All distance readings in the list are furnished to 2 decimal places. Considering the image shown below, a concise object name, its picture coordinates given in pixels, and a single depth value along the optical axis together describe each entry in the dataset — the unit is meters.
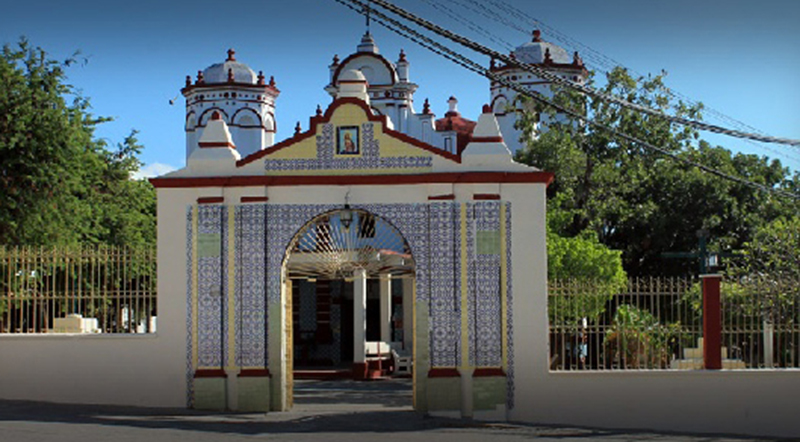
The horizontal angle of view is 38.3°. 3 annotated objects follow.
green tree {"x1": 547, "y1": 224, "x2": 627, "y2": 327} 22.58
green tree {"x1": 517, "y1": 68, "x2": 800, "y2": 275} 27.50
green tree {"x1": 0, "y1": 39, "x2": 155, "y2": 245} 18.53
